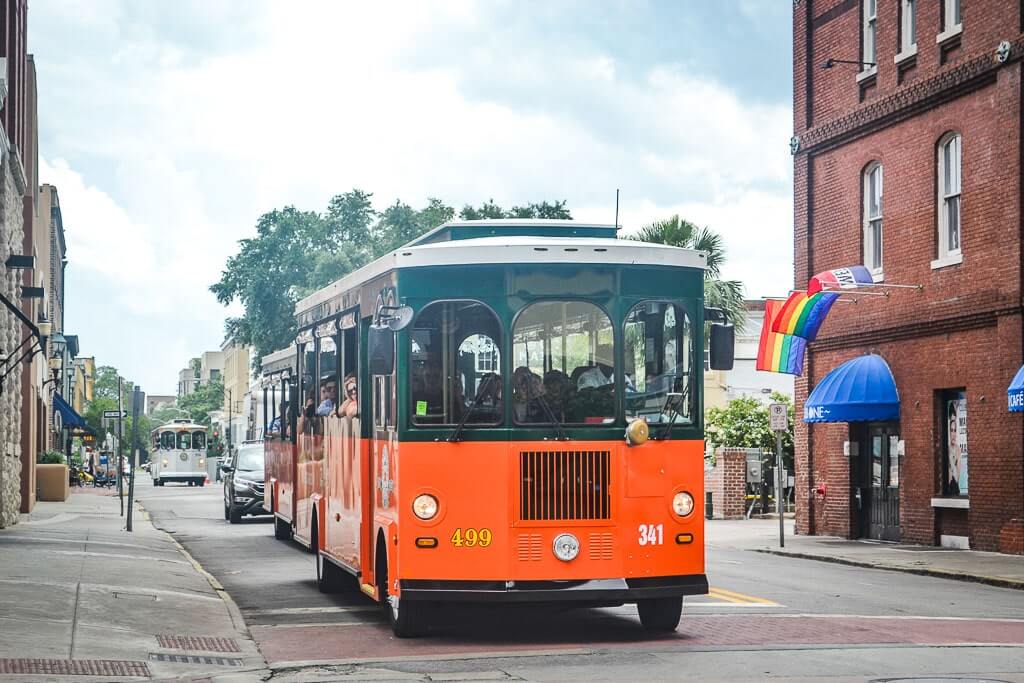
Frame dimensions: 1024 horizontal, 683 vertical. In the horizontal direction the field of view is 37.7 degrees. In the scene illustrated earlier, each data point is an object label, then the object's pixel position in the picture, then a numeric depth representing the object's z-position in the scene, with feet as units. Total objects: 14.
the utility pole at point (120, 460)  111.92
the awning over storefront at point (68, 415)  173.37
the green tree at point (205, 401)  548.31
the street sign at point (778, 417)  86.94
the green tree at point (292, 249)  222.07
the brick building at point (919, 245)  80.07
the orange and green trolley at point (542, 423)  39.99
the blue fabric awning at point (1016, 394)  72.13
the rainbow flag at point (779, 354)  96.99
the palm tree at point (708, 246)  140.77
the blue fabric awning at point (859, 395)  89.76
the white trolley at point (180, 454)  253.24
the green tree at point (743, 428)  135.54
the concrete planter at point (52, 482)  141.69
